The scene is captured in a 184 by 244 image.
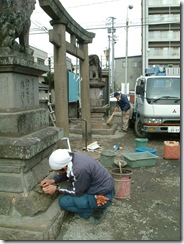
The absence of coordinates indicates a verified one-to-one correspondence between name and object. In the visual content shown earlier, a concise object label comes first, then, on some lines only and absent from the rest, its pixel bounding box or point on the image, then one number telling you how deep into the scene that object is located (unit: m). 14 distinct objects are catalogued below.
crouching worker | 2.99
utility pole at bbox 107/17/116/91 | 25.77
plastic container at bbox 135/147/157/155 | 6.14
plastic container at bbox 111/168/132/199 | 3.92
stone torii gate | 5.28
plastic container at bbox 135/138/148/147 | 7.00
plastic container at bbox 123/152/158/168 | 5.58
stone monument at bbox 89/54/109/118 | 10.35
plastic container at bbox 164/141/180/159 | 6.32
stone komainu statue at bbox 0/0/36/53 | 3.03
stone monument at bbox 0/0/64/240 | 2.84
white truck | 8.06
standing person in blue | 10.50
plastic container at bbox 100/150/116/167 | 5.55
